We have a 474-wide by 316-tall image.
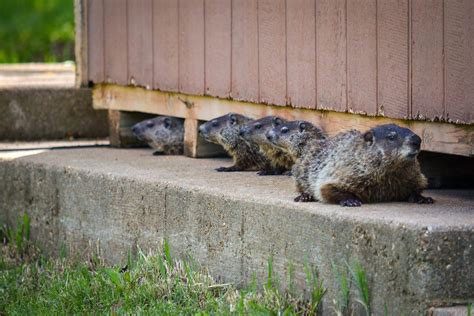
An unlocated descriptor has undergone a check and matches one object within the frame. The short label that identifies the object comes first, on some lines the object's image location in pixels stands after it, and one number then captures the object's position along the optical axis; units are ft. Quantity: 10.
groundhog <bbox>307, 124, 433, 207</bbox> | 28.05
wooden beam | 28.74
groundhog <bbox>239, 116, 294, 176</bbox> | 35.88
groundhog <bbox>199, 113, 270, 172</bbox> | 37.65
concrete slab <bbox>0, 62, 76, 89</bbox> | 48.48
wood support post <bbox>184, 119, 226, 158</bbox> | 40.15
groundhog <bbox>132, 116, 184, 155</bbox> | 42.08
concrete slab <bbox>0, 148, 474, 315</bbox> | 24.39
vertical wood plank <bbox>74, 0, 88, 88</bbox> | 45.30
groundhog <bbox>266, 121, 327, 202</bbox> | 31.09
